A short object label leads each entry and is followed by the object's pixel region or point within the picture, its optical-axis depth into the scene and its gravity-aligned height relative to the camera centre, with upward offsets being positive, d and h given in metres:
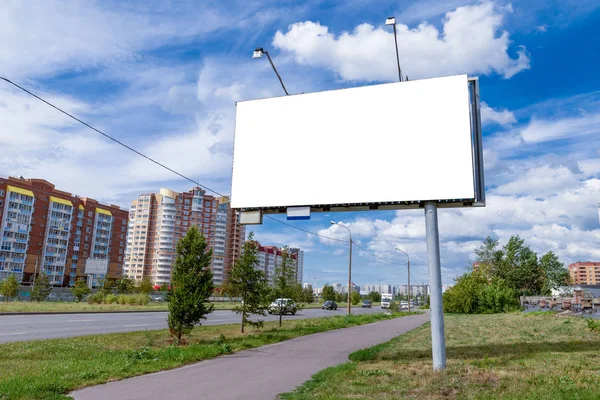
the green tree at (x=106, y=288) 54.98 -0.21
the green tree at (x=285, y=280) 25.61 +0.62
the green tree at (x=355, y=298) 81.65 -1.02
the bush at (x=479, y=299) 44.53 -0.36
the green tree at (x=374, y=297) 128.45 -1.18
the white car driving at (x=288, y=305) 26.00 -0.88
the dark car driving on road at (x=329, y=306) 60.11 -1.86
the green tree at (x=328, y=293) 73.62 -0.21
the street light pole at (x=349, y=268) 36.46 +1.96
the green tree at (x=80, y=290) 54.91 -0.52
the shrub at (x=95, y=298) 50.31 -1.34
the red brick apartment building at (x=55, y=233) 90.44 +11.73
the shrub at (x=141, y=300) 50.41 -1.41
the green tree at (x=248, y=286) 20.52 +0.15
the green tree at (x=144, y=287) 70.88 +0.01
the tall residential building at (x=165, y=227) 133.12 +17.99
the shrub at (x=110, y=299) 49.84 -1.38
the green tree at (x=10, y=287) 49.72 -0.35
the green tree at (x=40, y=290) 51.28 -0.61
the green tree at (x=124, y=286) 63.25 +0.12
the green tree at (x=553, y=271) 93.91 +5.40
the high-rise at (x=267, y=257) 168.00 +12.61
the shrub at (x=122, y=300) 49.97 -1.45
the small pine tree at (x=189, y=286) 15.27 +0.08
